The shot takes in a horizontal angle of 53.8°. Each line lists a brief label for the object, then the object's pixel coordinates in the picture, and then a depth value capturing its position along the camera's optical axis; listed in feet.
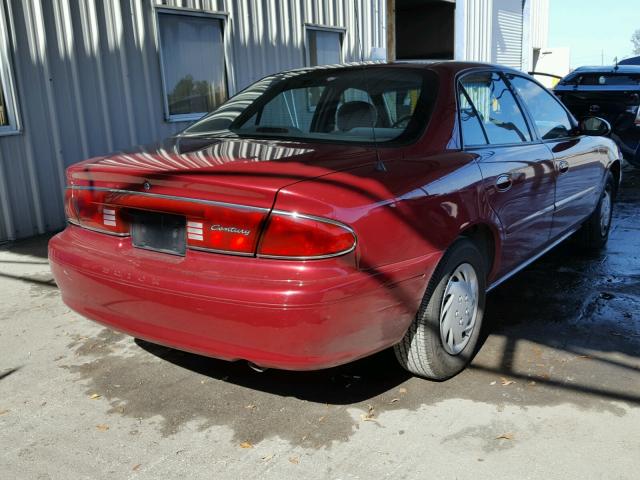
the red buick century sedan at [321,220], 8.06
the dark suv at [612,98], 30.25
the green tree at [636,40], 336.29
